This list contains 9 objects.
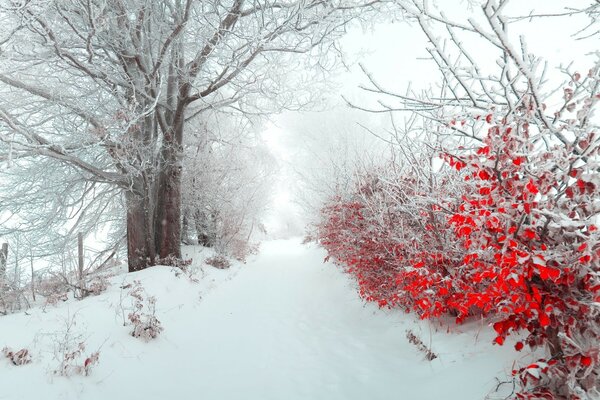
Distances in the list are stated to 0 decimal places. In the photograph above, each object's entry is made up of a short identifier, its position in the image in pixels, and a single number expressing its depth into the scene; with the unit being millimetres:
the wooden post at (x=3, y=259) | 6188
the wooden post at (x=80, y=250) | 7416
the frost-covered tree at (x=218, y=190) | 10961
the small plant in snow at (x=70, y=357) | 3186
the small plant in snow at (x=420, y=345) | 3649
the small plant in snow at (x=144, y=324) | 4367
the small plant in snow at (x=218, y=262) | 10125
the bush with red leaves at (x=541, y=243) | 1858
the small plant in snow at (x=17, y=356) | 3098
